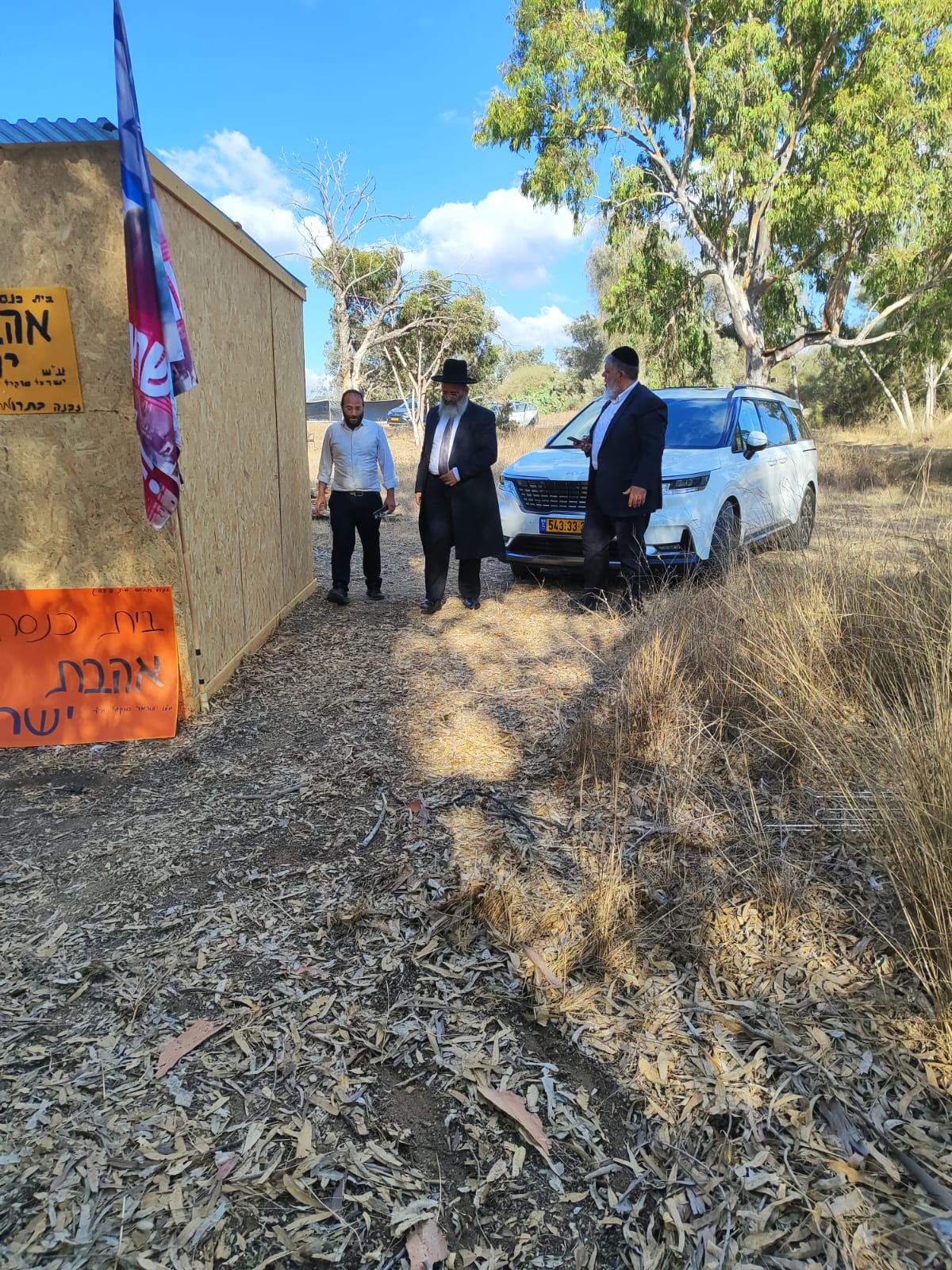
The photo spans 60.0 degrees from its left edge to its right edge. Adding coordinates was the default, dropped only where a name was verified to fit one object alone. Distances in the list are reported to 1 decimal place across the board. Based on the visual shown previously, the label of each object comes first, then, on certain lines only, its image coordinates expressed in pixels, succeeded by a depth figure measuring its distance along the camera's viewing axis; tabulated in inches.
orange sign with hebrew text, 171.9
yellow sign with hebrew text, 160.1
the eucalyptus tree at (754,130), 565.9
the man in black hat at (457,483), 252.8
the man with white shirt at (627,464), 234.8
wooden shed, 155.2
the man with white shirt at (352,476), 267.3
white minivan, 270.8
